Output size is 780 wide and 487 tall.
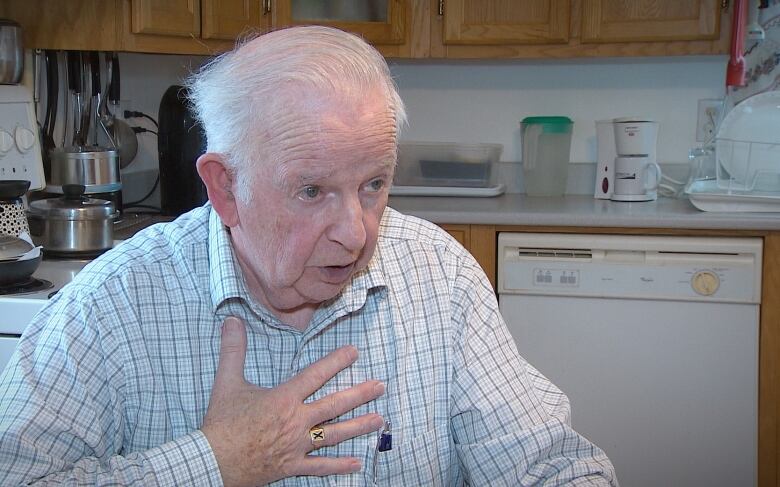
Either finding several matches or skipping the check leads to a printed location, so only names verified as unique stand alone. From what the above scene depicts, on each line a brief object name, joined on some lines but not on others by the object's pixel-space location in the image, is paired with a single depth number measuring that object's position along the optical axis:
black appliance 2.64
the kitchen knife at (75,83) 2.59
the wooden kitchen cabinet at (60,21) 2.43
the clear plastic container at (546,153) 3.10
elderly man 1.08
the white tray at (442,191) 3.03
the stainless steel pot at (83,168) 2.38
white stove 1.70
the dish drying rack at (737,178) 2.59
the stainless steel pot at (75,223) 2.06
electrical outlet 3.09
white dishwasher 2.55
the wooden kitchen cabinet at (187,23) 2.49
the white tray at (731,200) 2.57
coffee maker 2.91
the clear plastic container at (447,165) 3.07
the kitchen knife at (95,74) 2.64
